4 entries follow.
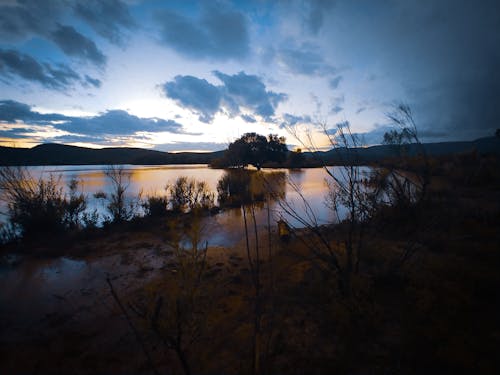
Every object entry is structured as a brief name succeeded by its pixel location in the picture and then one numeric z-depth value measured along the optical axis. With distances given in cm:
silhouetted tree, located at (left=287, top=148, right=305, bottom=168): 4447
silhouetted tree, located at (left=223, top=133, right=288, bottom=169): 3384
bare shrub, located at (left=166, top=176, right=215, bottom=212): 1131
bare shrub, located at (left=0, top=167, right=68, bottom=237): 697
